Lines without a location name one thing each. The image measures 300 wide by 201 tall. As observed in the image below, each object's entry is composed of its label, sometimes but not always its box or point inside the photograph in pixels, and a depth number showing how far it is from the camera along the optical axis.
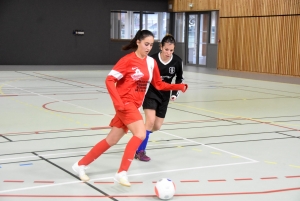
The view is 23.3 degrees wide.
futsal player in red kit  7.23
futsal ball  6.53
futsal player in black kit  8.79
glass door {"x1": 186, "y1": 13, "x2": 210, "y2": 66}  36.14
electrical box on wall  36.18
